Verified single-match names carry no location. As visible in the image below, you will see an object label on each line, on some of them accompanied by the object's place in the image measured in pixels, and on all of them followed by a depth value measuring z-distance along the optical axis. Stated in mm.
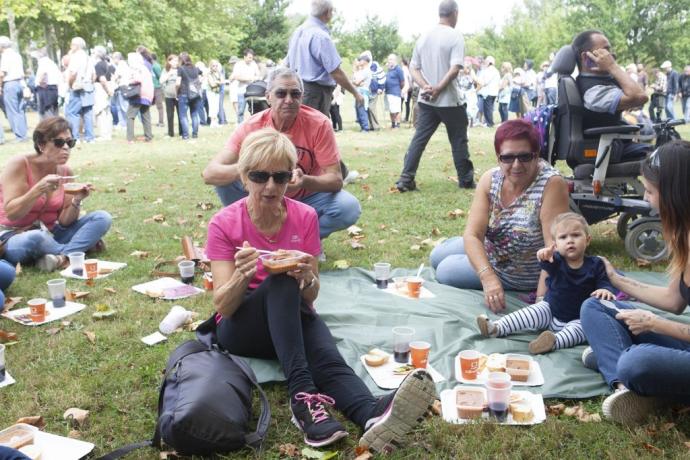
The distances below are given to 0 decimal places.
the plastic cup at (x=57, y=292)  4801
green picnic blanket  3652
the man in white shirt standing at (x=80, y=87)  14539
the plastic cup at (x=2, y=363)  3615
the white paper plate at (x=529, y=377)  3580
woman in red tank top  5543
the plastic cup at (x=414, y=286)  4984
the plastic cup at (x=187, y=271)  5379
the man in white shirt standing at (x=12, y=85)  14961
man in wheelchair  5703
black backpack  2844
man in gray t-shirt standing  8812
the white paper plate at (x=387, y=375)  3625
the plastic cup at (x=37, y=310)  4508
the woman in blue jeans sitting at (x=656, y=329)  2955
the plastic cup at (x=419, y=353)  3734
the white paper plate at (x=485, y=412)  3199
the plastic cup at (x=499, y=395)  3160
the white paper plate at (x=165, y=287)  5102
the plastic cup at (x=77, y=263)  5586
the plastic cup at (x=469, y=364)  3631
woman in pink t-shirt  3074
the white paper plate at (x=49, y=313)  4590
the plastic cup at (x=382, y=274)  5234
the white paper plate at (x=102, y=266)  5605
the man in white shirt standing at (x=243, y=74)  19281
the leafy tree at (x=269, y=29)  41094
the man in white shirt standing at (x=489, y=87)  19078
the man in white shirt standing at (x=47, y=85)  14711
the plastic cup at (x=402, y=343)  3799
